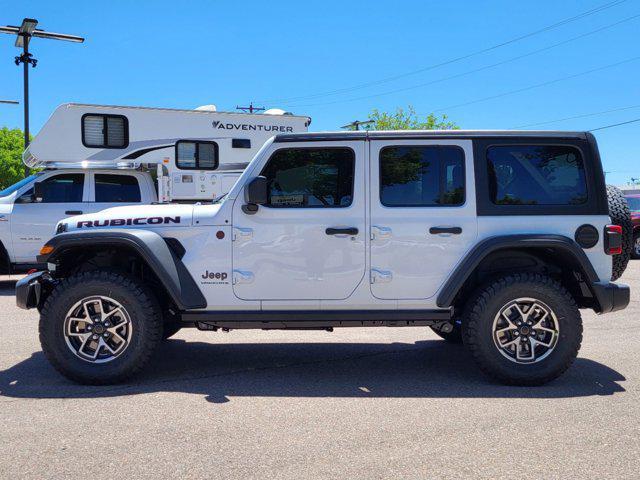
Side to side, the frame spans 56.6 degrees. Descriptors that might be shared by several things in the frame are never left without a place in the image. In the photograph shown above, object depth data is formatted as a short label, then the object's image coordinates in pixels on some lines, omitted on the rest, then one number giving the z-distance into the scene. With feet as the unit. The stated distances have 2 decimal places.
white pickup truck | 32.27
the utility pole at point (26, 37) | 53.57
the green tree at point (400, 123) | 150.41
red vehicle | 50.02
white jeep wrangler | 15.08
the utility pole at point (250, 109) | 167.94
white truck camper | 32.30
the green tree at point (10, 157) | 151.64
